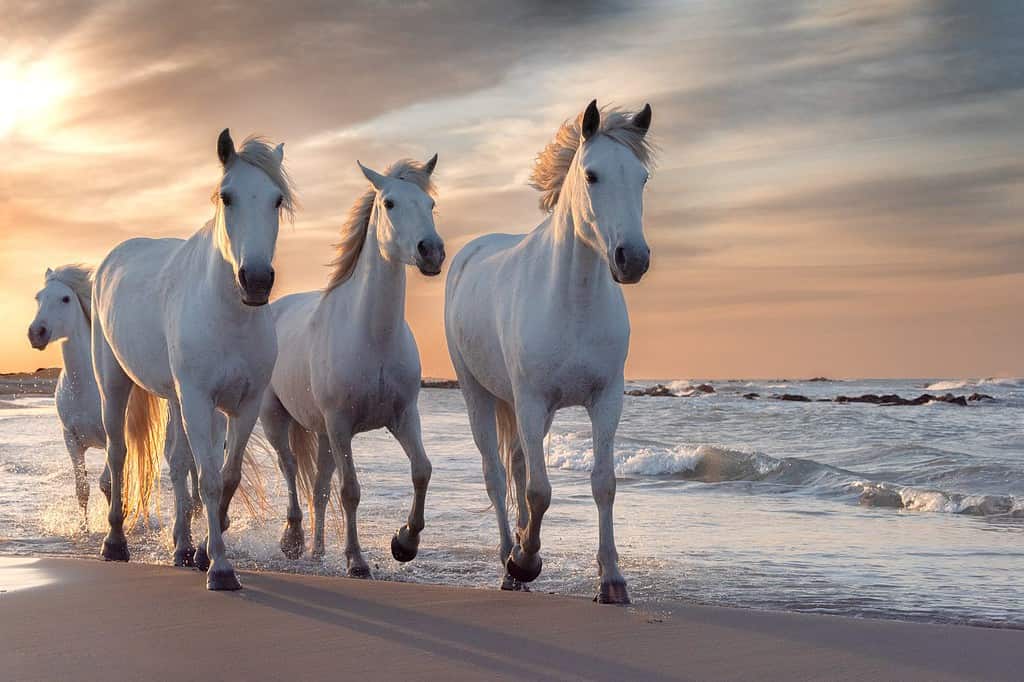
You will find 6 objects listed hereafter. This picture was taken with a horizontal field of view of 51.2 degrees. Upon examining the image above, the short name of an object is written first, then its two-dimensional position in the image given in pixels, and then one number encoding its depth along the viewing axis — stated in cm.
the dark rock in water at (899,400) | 3038
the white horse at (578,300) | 441
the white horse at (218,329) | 503
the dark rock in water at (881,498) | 951
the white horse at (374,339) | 584
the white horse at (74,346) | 905
